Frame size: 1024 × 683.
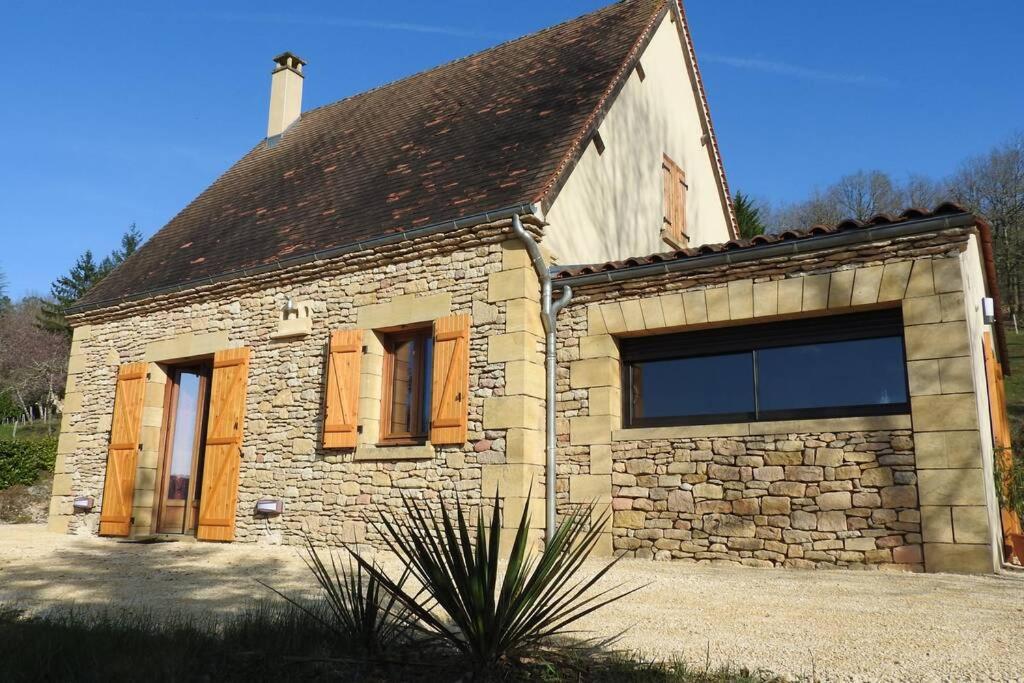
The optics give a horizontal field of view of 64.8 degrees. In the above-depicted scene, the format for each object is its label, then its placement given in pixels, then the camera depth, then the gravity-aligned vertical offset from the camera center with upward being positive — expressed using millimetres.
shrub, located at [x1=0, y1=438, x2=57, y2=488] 15812 +287
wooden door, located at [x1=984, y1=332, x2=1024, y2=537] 7441 +800
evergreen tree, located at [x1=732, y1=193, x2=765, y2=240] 19984 +6631
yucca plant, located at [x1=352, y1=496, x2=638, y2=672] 3291 -451
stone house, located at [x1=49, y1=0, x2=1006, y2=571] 6609 +1382
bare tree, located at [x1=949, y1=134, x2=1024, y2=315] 25344 +9626
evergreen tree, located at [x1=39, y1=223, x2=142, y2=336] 34250 +8620
